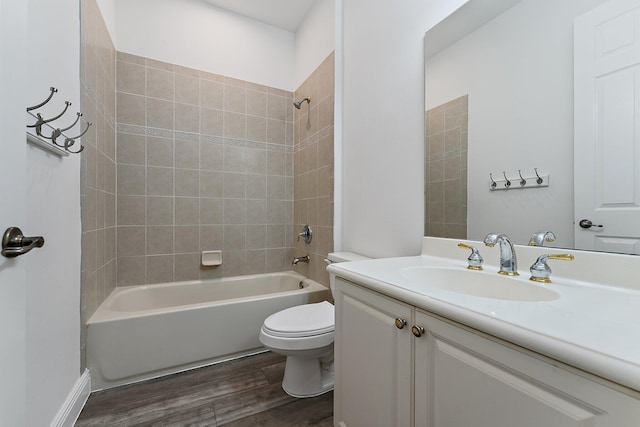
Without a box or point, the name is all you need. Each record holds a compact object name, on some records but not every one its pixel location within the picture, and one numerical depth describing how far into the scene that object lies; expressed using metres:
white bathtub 1.58
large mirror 0.91
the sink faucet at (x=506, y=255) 0.94
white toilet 1.43
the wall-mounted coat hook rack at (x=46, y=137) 0.97
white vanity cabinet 0.43
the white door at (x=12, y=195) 0.60
